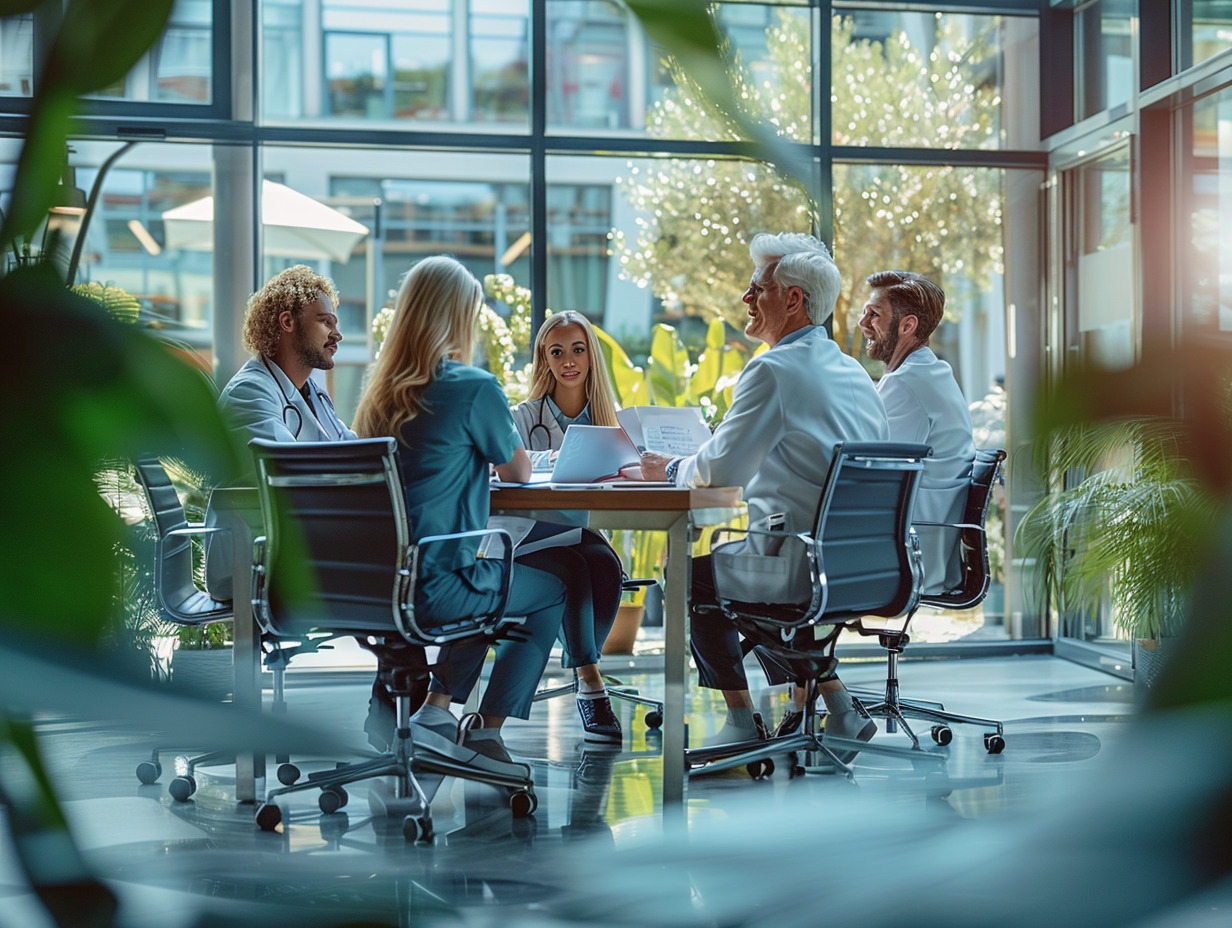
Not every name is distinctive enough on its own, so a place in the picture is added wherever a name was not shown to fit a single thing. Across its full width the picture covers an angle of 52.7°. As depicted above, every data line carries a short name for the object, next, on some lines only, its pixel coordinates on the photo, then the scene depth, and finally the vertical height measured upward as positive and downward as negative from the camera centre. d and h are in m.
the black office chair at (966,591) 3.78 -0.34
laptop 3.15 +0.06
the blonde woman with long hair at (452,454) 2.90 +0.07
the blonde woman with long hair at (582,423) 3.85 +0.18
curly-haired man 3.36 +0.38
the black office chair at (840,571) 3.06 -0.23
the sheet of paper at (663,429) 3.38 +0.14
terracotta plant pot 5.14 -0.63
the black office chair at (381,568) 2.62 -0.19
